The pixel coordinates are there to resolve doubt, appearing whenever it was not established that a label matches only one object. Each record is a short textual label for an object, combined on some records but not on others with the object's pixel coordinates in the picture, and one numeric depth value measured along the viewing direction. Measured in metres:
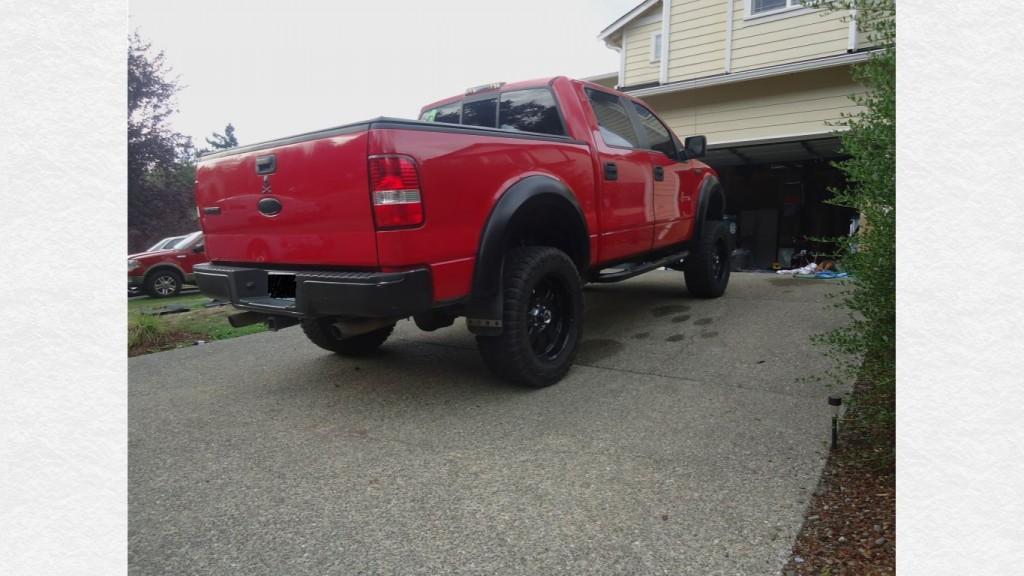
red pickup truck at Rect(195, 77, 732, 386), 2.79
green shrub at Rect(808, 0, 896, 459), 2.17
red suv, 11.92
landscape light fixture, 2.55
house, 8.31
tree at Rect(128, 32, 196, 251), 16.78
